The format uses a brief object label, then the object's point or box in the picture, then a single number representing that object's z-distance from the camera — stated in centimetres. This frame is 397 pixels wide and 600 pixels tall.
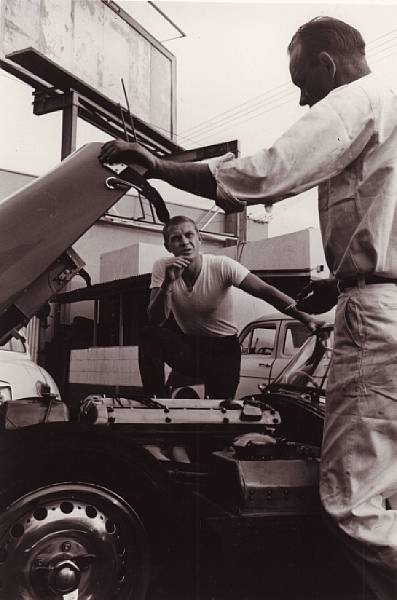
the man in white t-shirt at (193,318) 303
